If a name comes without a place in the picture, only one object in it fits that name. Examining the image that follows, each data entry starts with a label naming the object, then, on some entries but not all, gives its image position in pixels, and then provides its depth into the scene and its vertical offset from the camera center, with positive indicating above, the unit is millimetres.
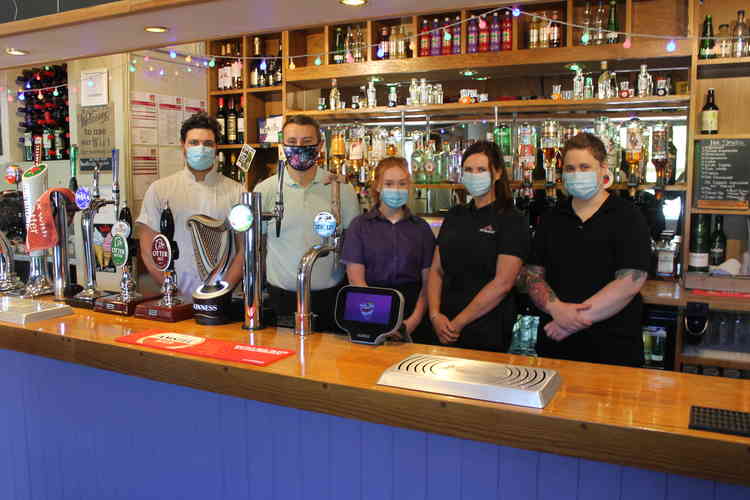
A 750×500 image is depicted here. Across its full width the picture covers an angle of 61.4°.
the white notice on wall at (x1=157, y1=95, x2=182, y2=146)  5309 +519
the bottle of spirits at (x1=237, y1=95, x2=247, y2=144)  5512 +486
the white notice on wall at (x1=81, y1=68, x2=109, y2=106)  5105 +763
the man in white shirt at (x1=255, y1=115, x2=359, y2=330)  2848 -276
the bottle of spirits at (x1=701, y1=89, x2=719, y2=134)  3820 +366
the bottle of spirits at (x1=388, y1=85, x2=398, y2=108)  4492 +573
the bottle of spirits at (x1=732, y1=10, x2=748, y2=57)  3680 +804
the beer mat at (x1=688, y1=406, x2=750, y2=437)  1197 -476
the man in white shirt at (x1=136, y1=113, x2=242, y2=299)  2781 -76
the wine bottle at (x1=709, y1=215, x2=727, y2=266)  3928 -421
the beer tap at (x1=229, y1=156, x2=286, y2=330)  2020 -212
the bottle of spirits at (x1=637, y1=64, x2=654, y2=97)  3875 +573
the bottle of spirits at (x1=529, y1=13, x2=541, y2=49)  4141 +932
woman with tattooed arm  2238 -328
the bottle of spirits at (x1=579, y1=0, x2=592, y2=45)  4039 +1024
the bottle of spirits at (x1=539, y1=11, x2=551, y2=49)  4098 +934
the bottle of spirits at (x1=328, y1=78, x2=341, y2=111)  4695 +602
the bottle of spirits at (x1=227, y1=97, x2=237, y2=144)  5551 +477
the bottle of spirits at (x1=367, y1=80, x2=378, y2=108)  4582 +598
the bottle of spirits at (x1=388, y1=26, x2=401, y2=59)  4512 +925
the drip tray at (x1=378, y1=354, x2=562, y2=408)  1358 -462
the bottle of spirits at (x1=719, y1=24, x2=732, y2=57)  3735 +762
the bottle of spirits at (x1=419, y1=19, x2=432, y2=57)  4465 +975
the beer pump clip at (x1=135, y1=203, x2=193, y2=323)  2211 -376
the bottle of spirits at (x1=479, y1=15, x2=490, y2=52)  4219 +944
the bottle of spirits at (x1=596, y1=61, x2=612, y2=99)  3914 +573
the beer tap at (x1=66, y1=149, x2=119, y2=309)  2436 -217
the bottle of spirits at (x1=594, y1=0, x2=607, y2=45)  4059 +1037
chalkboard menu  3775 +23
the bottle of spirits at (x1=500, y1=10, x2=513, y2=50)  4160 +963
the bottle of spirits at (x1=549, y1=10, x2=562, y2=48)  4086 +919
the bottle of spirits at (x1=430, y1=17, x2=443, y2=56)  4406 +956
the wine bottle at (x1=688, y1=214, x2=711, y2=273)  3803 -418
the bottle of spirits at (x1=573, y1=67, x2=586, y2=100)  3969 +570
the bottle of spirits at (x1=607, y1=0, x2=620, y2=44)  4062 +1026
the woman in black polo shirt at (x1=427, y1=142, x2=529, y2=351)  2498 -321
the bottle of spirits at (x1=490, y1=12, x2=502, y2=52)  4195 +967
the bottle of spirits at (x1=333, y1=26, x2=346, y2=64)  4855 +1049
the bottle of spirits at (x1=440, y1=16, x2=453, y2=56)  4375 +932
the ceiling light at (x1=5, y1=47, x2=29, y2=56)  2772 +576
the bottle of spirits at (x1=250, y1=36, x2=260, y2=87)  5422 +978
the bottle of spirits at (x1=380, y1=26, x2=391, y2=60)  4547 +933
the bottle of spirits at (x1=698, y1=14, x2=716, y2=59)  3787 +815
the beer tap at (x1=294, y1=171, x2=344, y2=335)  1994 -280
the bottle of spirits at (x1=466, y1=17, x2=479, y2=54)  4277 +951
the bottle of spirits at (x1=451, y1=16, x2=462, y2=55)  4359 +958
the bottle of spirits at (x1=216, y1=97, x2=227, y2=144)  5613 +543
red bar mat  1737 -487
